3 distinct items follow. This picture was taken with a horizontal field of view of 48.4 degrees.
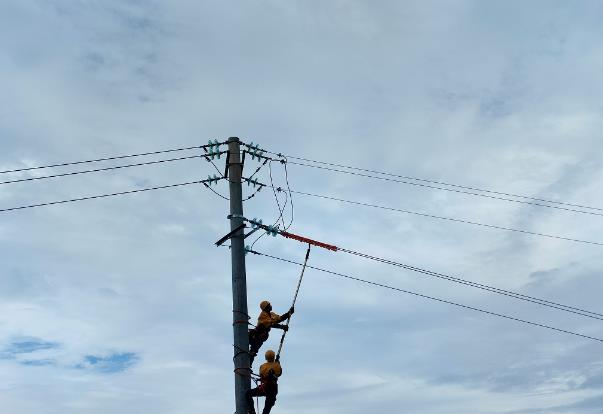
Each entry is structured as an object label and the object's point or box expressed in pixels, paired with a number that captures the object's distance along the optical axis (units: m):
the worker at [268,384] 13.52
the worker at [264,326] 14.30
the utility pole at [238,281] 13.52
